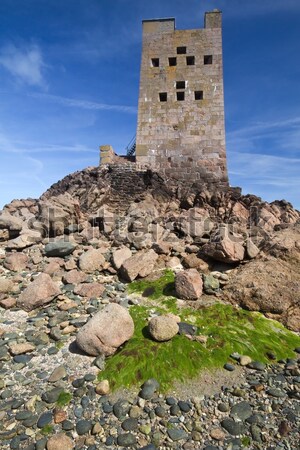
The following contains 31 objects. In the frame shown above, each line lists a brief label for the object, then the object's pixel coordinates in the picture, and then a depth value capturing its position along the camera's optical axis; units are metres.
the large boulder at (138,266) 8.71
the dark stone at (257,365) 5.27
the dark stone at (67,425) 4.07
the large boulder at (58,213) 11.85
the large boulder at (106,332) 5.46
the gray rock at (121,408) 4.26
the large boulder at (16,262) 9.37
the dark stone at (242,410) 4.26
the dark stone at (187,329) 6.04
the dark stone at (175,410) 4.29
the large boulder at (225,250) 8.39
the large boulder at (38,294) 7.22
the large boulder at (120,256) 9.21
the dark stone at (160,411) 4.26
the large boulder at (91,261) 9.21
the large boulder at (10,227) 11.68
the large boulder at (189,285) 7.40
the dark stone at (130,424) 4.07
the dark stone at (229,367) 5.21
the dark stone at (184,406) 4.36
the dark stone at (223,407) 4.36
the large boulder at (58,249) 10.02
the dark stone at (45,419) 4.15
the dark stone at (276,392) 4.61
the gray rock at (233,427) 4.01
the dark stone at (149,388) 4.60
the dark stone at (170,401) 4.46
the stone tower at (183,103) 19.81
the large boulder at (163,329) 5.73
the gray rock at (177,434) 3.94
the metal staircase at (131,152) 23.53
